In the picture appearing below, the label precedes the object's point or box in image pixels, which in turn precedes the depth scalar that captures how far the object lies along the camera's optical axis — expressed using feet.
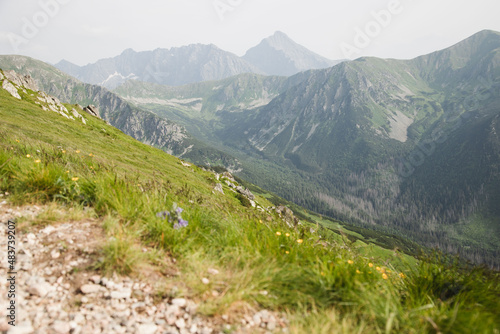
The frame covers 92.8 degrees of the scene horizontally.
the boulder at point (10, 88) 192.45
